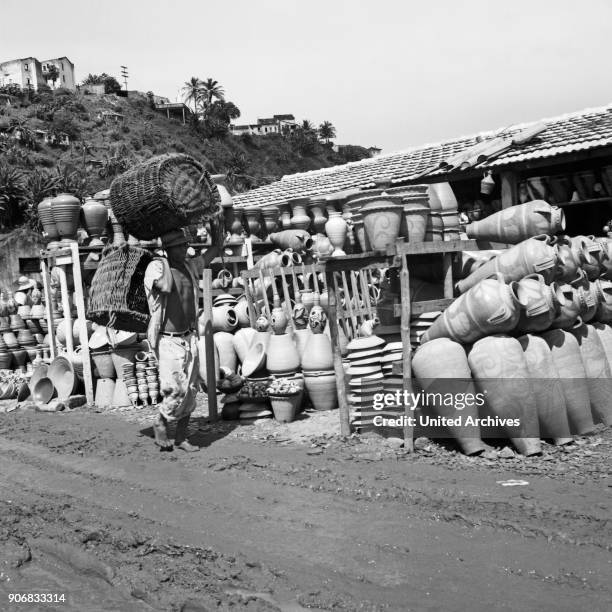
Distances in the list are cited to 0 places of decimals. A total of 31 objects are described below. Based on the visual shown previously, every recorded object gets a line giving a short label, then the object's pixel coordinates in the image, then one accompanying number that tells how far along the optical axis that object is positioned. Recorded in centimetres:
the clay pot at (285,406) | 612
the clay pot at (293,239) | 983
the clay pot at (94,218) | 852
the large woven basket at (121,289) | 558
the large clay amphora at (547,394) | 456
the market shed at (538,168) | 896
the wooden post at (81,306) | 779
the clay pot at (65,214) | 816
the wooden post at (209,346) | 627
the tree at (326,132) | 8450
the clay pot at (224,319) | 811
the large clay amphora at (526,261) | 490
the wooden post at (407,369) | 480
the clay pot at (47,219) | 820
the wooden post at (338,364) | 532
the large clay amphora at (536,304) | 466
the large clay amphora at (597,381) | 507
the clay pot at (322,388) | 625
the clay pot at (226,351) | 756
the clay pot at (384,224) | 524
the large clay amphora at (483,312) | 452
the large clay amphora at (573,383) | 479
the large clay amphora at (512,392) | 446
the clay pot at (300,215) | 1054
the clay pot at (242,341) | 760
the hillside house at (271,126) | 8278
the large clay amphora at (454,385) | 458
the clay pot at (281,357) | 631
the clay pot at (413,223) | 535
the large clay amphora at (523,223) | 546
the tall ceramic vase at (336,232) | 902
